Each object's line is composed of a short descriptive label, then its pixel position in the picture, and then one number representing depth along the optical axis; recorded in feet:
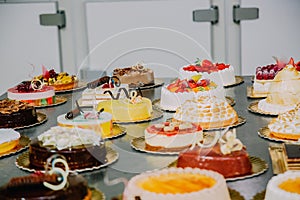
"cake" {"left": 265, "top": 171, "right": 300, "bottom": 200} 7.30
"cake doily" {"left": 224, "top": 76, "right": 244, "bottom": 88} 14.84
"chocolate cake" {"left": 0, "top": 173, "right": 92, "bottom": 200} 7.75
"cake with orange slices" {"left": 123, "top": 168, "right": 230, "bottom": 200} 7.42
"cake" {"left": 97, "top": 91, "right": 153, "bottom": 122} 12.26
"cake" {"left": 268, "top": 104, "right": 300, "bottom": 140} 10.37
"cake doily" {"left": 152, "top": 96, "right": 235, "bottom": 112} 13.01
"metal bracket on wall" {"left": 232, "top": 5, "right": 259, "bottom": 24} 18.50
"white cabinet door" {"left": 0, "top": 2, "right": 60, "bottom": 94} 19.80
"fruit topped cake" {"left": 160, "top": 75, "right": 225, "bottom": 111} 12.92
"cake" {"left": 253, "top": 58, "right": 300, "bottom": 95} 13.71
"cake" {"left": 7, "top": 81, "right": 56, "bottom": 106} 13.88
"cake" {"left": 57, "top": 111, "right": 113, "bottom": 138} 10.91
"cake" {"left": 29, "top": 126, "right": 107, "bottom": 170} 9.46
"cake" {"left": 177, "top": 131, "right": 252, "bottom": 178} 8.77
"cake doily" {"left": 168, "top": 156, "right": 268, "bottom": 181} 8.74
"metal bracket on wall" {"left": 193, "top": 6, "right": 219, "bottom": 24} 18.65
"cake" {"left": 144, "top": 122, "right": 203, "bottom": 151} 10.18
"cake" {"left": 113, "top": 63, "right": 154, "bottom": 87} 14.94
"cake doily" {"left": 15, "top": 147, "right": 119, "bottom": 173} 9.45
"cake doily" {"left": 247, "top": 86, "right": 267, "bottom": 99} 13.51
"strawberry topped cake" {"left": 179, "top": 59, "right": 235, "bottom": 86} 14.48
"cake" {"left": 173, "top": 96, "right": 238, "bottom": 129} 11.56
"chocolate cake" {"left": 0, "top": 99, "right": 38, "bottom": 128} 12.24
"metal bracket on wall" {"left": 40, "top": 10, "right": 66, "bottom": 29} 19.51
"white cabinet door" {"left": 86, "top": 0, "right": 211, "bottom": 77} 18.99
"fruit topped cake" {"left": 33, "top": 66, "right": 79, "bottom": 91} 15.20
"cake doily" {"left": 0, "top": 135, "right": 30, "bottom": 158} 10.44
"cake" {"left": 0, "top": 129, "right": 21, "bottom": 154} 10.52
